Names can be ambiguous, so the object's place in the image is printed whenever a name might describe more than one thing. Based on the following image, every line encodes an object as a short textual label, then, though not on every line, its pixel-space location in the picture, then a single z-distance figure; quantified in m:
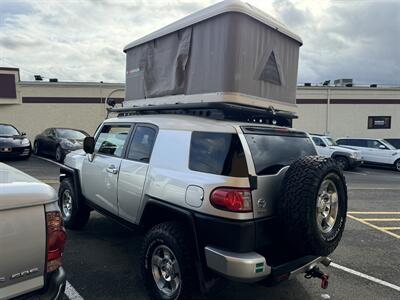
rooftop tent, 3.54
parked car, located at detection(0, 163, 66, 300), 1.96
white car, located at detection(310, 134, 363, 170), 15.14
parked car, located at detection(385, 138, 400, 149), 18.30
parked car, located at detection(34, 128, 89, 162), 12.49
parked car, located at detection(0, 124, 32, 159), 12.29
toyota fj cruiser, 2.82
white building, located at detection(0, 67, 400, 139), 18.75
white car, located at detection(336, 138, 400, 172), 16.31
